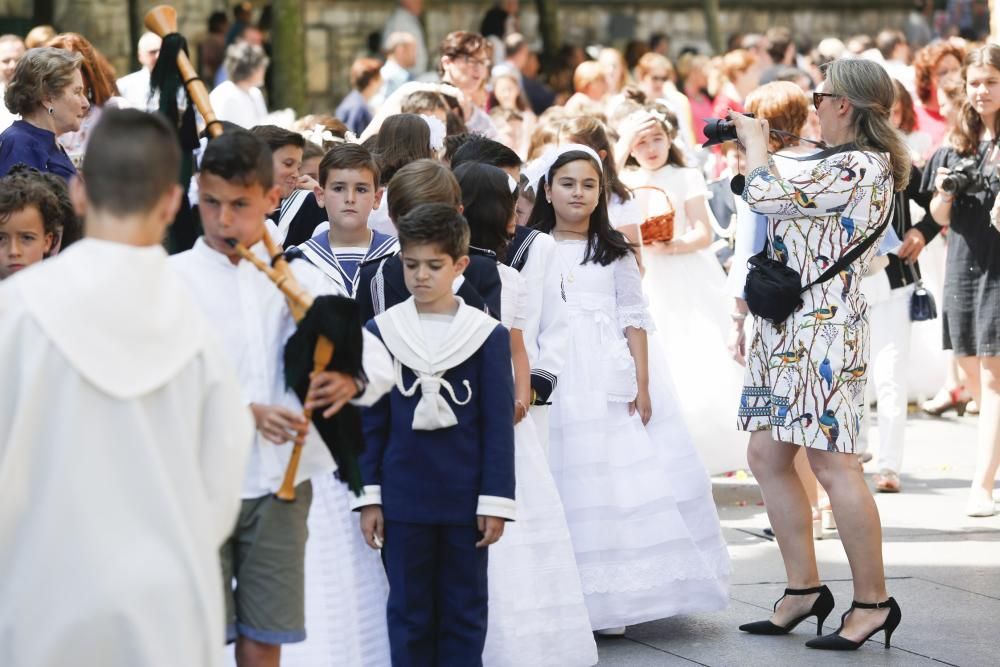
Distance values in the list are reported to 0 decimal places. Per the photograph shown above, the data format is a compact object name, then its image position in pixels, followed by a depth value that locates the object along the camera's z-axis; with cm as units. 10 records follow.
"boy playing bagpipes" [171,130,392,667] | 723
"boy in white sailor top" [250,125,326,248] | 1202
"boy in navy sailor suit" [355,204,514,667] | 859
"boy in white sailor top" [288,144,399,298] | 1030
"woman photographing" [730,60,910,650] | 1048
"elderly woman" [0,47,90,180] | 1193
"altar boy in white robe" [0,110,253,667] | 565
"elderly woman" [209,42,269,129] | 2124
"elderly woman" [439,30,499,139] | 1859
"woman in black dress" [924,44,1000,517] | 1455
